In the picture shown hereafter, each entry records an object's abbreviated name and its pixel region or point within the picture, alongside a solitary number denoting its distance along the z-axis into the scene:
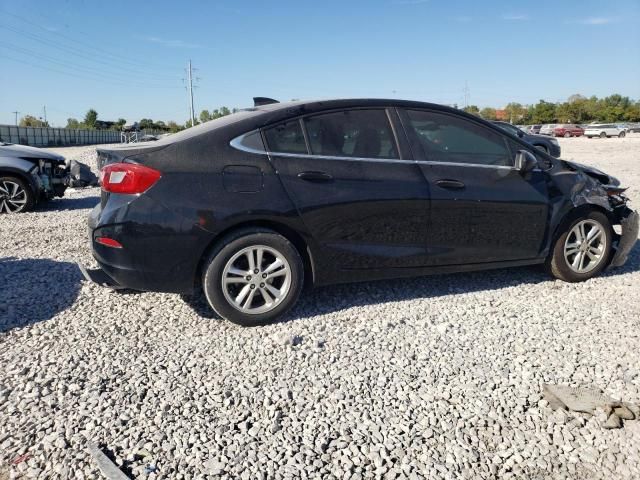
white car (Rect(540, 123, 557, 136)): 57.69
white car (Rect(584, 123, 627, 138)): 51.75
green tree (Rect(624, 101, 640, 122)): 87.44
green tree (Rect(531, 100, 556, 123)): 99.12
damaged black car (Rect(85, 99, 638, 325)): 3.63
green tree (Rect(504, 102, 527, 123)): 108.50
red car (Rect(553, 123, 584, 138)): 56.41
